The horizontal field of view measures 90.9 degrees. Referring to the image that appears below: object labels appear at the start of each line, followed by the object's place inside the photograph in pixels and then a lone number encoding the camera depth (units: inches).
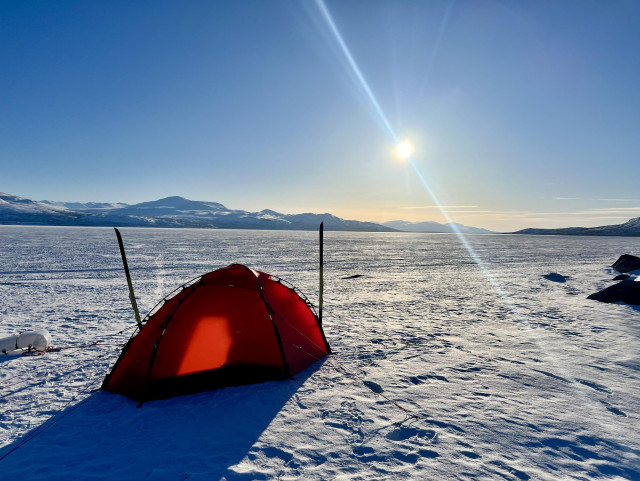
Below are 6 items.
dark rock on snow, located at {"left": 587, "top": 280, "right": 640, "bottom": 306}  492.6
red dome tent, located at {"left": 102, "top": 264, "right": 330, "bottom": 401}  219.6
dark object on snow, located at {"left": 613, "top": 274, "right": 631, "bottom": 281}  722.9
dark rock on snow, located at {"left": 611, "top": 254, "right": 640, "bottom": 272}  835.1
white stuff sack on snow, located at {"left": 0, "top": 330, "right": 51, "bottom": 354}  281.4
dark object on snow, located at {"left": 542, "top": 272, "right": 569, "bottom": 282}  761.8
